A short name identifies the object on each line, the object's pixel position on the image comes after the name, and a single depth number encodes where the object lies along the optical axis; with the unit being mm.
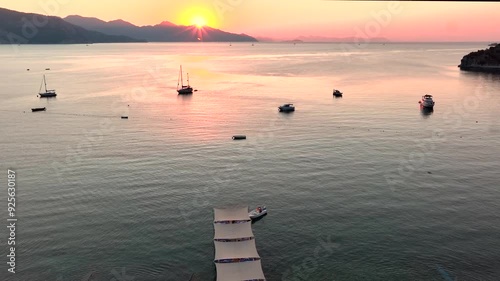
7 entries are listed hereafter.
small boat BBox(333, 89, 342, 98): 177125
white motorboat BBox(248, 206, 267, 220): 62156
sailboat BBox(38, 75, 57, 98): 178925
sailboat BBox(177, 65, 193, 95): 193625
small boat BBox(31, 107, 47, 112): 147225
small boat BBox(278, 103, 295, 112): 146750
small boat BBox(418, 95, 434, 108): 147125
